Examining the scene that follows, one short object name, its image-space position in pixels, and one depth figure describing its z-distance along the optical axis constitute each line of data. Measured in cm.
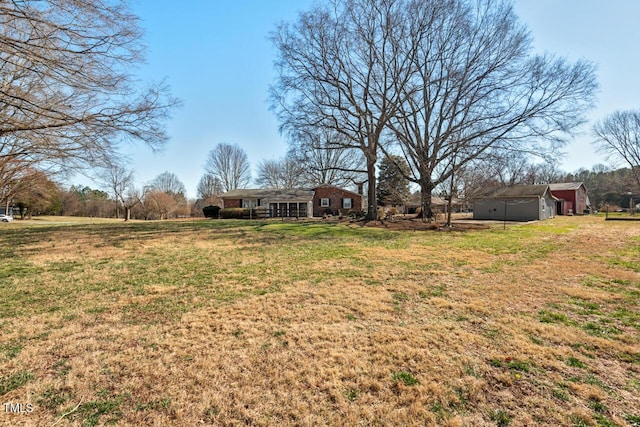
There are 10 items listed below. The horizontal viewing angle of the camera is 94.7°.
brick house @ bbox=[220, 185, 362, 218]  3272
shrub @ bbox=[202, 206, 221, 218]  3063
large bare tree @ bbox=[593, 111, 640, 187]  3231
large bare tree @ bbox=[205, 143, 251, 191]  5047
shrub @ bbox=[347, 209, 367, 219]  2691
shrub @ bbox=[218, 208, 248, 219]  2888
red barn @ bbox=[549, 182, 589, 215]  3903
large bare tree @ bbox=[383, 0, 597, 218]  1739
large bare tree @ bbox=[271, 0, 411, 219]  1906
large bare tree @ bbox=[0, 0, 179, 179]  530
